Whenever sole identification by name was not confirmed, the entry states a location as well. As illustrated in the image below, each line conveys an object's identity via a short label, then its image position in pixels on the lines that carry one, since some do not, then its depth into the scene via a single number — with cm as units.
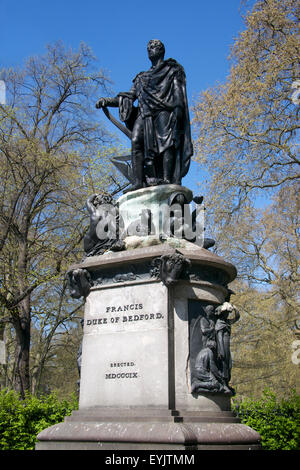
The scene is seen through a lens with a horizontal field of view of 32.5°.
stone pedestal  592
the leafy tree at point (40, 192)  1908
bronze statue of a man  822
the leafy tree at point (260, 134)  1800
